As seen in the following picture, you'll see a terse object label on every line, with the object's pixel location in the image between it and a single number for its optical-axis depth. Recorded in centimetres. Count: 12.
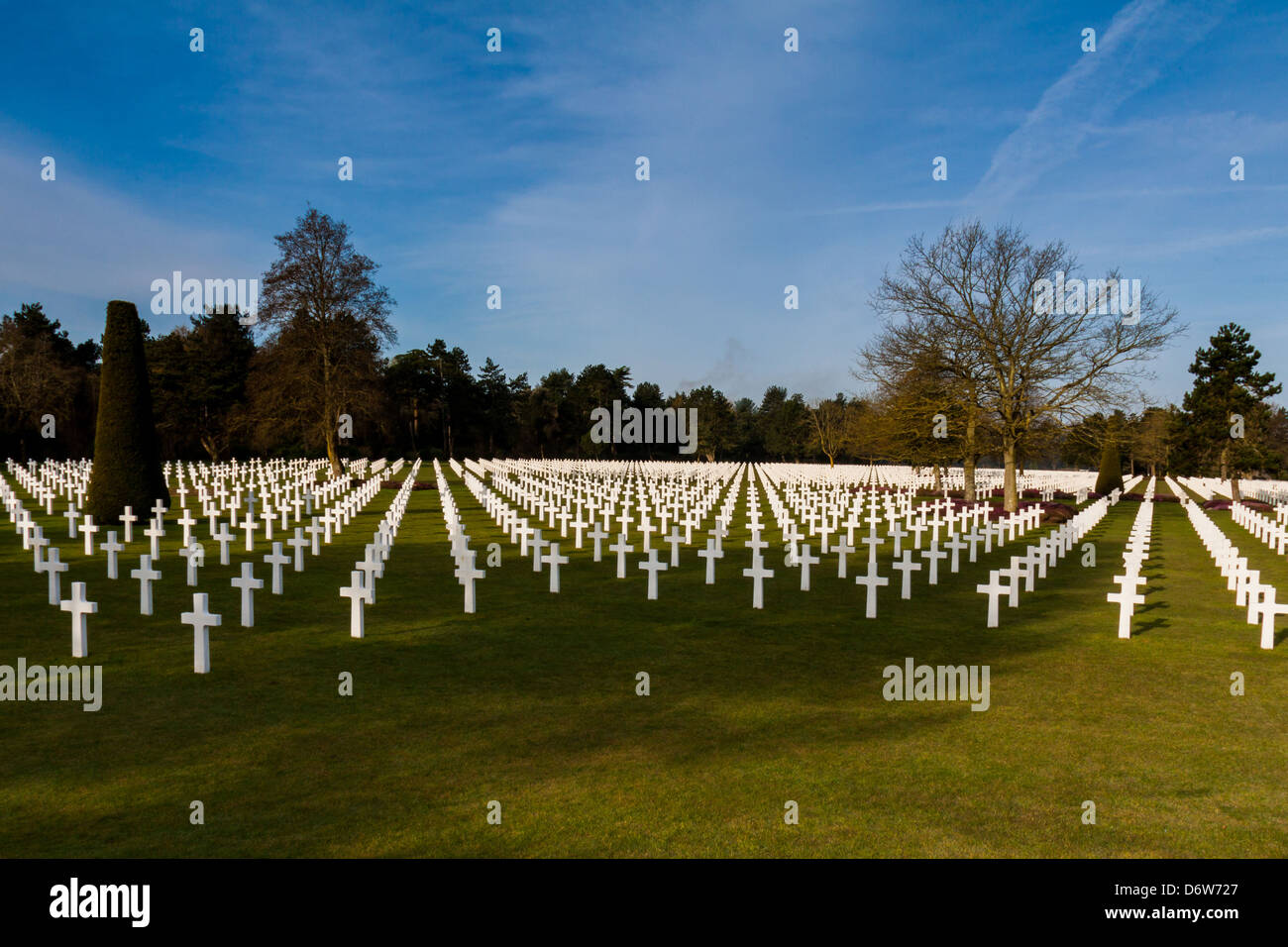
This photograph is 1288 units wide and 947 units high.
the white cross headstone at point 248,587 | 967
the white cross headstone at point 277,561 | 1199
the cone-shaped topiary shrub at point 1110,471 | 4481
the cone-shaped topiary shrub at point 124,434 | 2131
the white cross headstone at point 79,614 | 814
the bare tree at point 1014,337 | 2812
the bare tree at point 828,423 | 7769
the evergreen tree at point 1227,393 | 4162
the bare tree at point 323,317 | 4009
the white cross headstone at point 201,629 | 772
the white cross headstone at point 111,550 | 1309
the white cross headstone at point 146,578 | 1040
